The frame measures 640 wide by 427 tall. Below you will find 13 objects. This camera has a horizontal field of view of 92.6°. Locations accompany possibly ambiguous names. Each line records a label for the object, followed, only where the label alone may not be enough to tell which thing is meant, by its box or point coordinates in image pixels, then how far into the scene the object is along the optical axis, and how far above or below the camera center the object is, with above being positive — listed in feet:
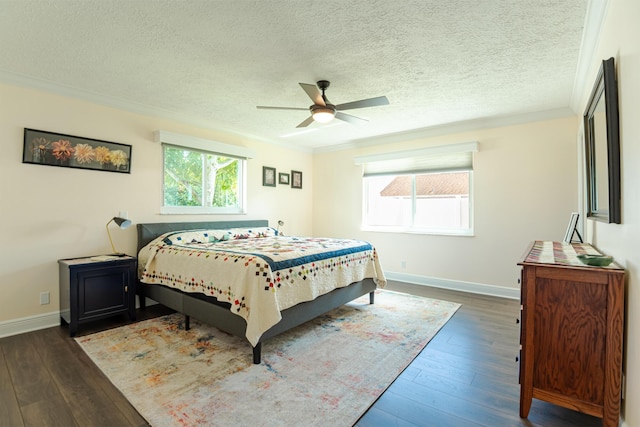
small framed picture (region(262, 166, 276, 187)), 17.44 +2.46
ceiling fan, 9.04 +3.60
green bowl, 5.25 -0.70
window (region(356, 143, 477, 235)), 15.20 +1.60
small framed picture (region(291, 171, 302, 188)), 19.24 +2.55
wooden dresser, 5.07 -2.04
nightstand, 9.47 -2.30
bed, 7.89 -1.76
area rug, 5.96 -3.69
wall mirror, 5.33 +1.47
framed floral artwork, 9.90 +2.33
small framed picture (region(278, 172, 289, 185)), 18.42 +2.50
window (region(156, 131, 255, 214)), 13.51 +2.07
